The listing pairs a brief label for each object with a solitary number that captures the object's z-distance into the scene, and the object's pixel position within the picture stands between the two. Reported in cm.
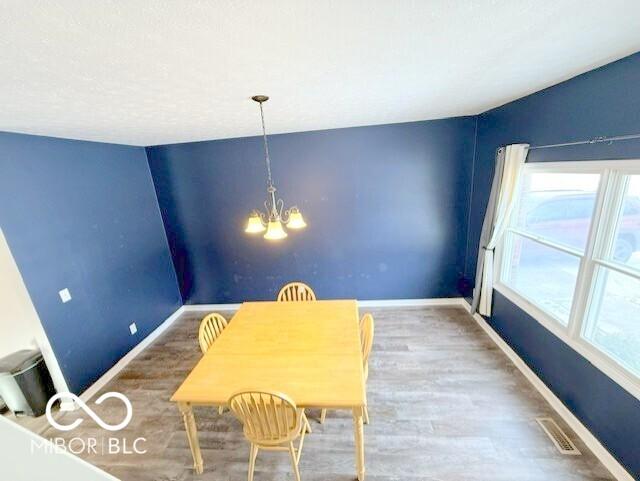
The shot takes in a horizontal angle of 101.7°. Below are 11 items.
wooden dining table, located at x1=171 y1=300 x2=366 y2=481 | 163
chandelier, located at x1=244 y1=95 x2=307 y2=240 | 192
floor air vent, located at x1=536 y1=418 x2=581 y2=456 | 187
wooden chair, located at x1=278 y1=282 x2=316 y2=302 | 297
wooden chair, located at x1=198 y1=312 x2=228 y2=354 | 219
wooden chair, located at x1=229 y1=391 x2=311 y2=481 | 152
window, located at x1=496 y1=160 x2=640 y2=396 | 173
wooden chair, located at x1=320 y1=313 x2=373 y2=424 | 202
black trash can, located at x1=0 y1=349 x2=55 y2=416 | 231
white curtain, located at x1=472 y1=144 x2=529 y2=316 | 251
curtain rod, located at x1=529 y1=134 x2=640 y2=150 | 157
